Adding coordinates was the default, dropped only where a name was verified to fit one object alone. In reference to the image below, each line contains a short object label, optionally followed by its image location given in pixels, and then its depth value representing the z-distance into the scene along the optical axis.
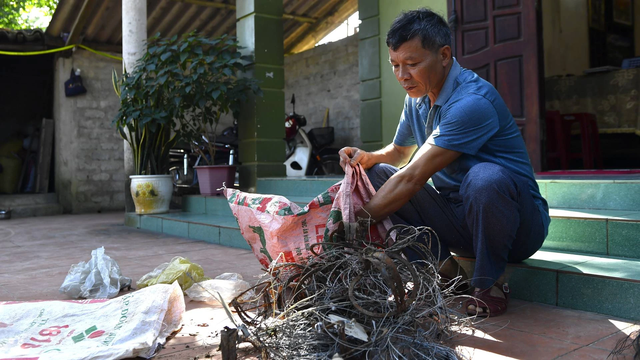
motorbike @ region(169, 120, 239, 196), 7.21
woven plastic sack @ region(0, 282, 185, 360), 1.48
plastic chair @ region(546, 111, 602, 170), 4.76
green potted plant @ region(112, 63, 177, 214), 5.21
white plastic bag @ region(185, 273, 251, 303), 2.22
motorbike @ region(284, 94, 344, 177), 7.24
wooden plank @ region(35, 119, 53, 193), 8.19
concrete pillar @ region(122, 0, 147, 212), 5.59
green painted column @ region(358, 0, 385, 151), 5.28
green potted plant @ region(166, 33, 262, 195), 5.06
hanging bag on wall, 7.62
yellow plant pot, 5.34
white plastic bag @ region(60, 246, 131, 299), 2.36
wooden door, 3.84
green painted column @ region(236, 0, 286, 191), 5.41
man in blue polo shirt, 1.75
